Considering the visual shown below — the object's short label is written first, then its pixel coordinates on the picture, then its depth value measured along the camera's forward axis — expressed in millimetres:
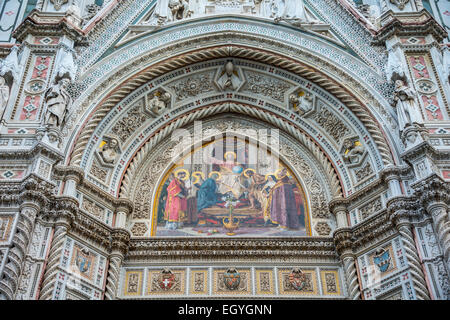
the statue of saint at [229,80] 14133
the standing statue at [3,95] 11805
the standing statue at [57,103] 11500
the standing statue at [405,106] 11469
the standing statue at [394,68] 12344
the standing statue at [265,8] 14531
